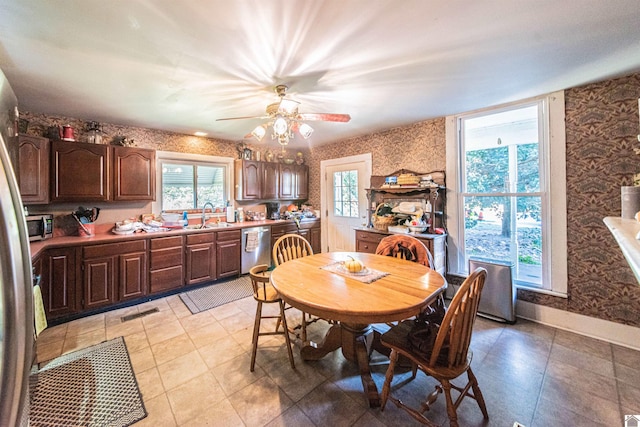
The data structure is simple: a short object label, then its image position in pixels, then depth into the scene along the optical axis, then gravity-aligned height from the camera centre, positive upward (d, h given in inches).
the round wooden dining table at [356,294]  54.9 -20.0
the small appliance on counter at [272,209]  203.6 +4.6
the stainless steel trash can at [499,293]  106.0 -35.3
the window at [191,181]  156.9 +23.6
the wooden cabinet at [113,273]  113.5 -27.2
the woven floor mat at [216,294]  126.3 -44.3
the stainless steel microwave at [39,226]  106.0 -4.0
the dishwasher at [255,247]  164.2 -22.1
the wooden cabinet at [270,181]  180.7 +26.5
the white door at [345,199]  176.4 +11.2
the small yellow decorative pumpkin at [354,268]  77.7 -17.0
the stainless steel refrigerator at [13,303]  18.8 -6.9
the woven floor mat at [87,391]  62.5 -49.8
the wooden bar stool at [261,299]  78.4 -27.9
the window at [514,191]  103.3 +9.9
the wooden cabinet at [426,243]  123.6 -16.3
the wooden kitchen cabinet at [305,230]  180.7 -12.2
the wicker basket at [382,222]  145.8 -5.0
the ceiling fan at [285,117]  84.8 +35.2
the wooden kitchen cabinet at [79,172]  115.0 +21.7
